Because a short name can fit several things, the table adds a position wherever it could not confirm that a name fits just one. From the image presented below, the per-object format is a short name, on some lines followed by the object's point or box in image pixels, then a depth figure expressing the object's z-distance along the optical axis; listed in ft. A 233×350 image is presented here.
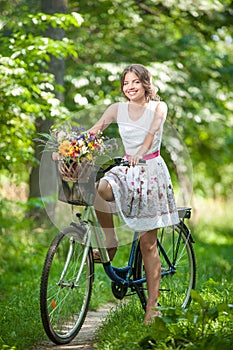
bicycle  27.08
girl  27.65
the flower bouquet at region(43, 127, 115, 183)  26.05
